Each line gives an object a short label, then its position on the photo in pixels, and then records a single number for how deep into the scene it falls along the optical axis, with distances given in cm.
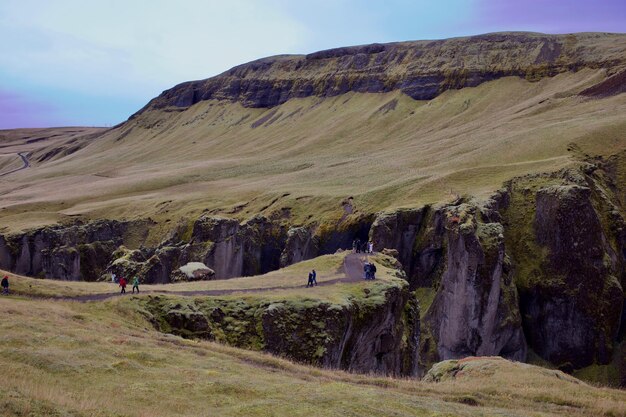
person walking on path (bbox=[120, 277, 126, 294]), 4179
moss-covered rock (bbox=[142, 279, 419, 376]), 3769
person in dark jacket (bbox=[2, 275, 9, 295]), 3981
